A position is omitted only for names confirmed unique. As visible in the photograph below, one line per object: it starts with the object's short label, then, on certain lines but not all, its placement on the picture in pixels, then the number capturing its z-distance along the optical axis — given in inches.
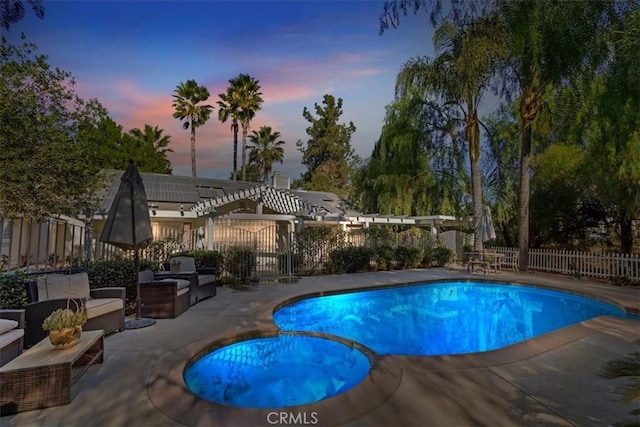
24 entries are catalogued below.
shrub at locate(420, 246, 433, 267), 633.6
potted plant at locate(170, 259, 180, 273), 330.3
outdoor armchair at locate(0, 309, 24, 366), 140.6
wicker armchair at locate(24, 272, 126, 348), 172.1
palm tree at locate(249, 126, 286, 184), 1545.3
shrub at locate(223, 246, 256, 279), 448.5
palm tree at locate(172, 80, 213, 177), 1184.8
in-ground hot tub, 161.2
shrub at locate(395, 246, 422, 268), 605.3
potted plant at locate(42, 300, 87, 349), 142.3
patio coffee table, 124.8
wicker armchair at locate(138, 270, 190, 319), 261.3
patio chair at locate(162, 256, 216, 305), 308.7
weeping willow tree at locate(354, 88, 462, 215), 791.1
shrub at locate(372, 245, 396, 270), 579.6
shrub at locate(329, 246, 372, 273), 542.6
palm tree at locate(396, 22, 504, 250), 538.3
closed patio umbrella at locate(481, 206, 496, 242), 590.6
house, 493.0
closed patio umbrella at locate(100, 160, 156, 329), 233.0
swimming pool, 171.6
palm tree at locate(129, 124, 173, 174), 1317.7
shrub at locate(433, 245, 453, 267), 653.3
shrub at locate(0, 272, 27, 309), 207.9
